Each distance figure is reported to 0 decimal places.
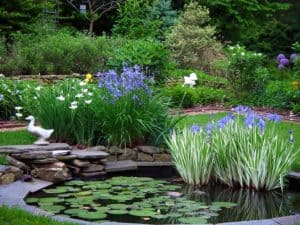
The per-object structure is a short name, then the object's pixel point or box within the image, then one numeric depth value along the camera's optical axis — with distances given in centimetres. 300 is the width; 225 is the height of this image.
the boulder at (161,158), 750
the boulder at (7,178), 590
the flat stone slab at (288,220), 477
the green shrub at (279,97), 1155
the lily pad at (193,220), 493
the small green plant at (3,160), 632
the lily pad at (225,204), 562
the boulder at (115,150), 731
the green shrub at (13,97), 904
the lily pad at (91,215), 501
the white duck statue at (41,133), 698
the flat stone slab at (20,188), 554
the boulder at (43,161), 646
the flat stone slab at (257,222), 478
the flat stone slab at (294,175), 655
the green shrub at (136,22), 1712
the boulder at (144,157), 747
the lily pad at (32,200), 554
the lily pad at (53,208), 524
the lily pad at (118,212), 517
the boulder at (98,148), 718
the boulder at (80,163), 681
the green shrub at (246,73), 1190
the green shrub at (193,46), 1561
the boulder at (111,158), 726
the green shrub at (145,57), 1200
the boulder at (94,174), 682
